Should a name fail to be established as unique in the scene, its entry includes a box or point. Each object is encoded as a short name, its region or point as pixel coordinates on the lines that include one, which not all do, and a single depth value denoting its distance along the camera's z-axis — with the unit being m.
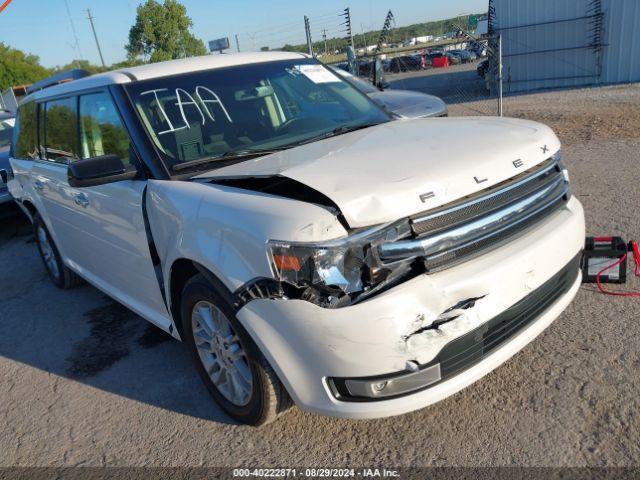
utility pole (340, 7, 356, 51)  13.92
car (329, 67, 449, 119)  6.70
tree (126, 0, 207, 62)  48.31
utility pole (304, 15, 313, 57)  13.91
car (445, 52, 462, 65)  40.53
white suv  2.22
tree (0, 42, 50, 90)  51.03
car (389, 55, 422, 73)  36.73
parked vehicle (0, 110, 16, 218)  7.93
